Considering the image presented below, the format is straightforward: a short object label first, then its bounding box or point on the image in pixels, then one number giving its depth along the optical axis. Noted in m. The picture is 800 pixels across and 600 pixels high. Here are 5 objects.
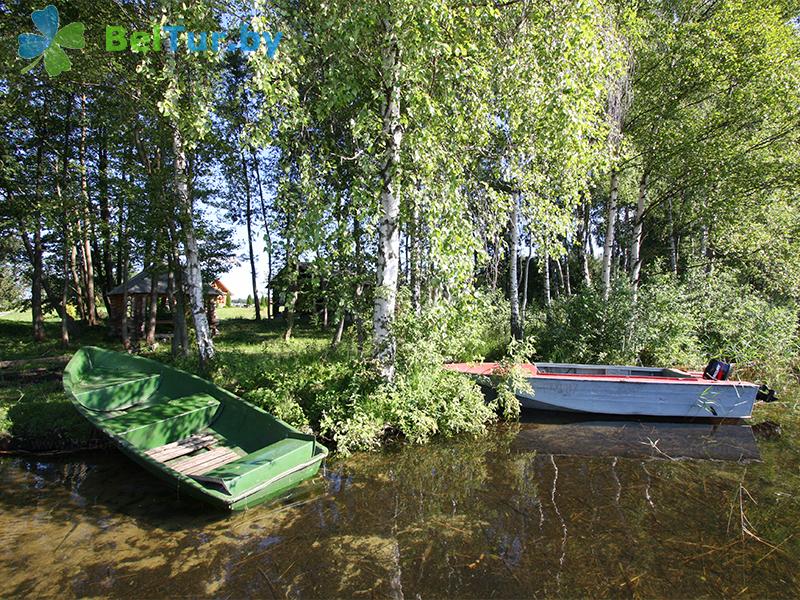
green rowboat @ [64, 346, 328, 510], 5.45
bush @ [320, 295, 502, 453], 7.91
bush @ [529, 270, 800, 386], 12.42
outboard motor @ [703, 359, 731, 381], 9.73
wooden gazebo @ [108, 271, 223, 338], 16.40
